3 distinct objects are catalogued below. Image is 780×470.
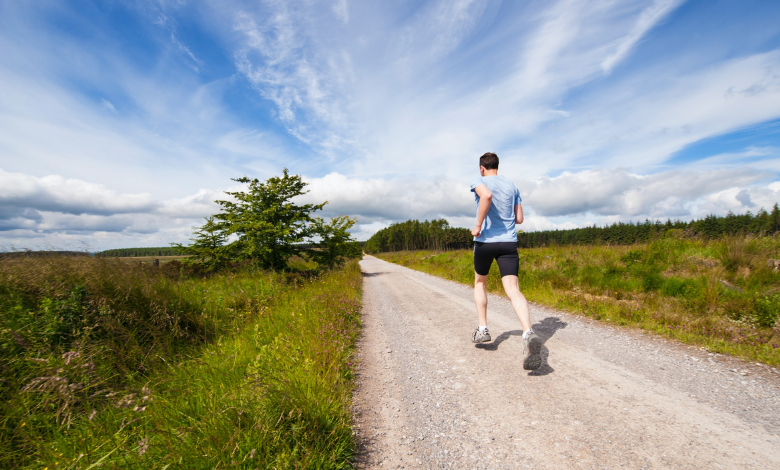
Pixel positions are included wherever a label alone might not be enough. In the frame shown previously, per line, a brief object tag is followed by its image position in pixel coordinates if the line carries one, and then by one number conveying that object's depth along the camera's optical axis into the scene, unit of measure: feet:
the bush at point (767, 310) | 13.58
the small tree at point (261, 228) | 39.06
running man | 11.76
